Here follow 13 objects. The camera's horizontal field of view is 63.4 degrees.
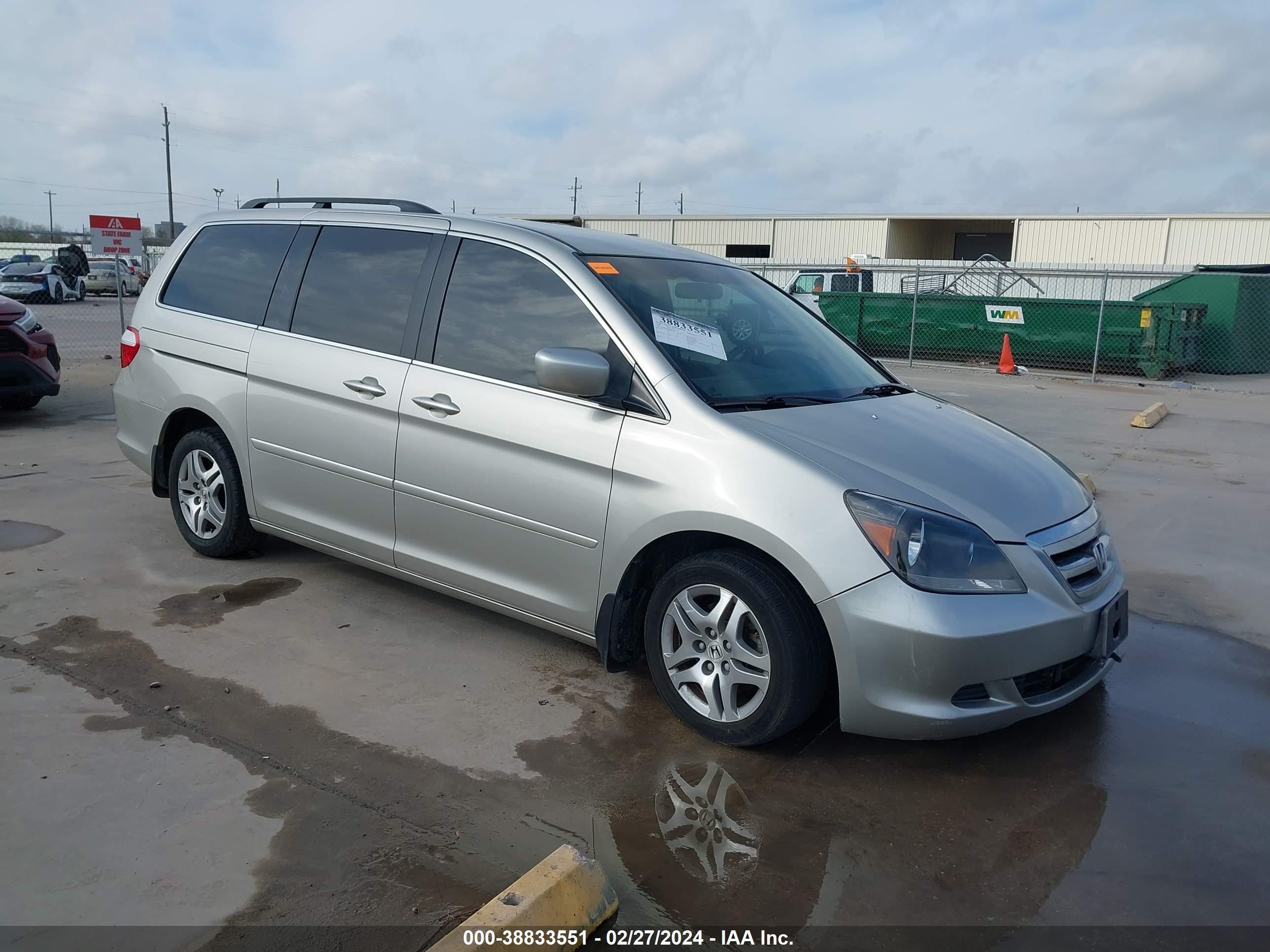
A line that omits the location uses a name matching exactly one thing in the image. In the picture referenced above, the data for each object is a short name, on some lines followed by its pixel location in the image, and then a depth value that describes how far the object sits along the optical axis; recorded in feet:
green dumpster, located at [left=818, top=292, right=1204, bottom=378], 54.34
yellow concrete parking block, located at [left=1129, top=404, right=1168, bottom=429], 37.70
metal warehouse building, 108.17
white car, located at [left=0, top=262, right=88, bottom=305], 96.32
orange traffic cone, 55.67
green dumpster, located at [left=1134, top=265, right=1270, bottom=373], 57.72
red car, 29.86
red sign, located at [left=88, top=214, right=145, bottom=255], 52.44
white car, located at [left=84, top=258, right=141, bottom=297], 123.75
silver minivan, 10.83
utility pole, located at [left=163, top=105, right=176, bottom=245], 206.08
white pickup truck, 73.97
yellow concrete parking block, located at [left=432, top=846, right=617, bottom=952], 8.02
